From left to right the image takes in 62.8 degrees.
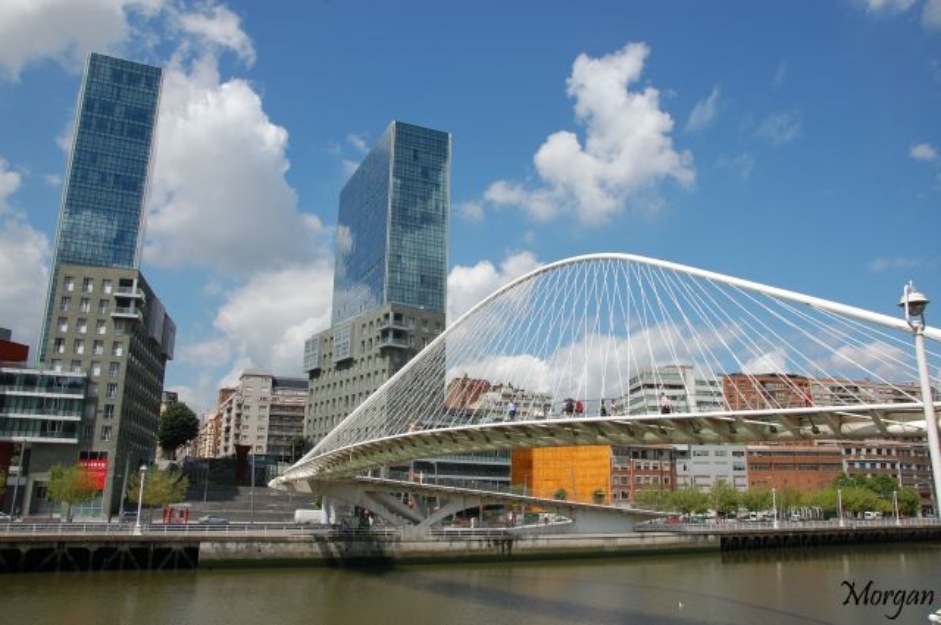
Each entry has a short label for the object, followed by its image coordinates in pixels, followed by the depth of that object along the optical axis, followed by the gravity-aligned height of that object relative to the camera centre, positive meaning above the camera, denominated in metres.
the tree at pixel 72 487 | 58.94 +0.06
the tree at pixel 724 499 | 85.06 -0.06
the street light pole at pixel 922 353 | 14.98 +2.94
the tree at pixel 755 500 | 88.06 -0.15
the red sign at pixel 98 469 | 67.44 +1.66
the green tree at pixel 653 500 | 84.69 -0.29
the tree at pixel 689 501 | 83.50 -0.33
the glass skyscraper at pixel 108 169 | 96.88 +39.85
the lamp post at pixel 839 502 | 86.45 -0.21
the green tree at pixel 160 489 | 60.50 +0.01
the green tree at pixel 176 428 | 110.12 +8.72
